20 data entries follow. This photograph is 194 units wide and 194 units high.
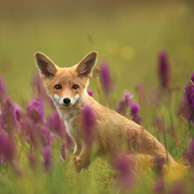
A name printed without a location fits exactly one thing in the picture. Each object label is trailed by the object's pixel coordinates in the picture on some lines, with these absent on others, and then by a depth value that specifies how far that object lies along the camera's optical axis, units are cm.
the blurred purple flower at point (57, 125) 957
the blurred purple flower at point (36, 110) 758
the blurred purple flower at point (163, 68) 905
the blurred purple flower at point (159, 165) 647
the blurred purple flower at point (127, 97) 945
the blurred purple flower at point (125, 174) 526
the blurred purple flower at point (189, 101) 813
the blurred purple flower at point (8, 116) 707
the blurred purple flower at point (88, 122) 561
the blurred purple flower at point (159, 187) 580
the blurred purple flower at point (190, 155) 618
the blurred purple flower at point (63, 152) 909
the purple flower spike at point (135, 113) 979
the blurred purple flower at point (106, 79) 827
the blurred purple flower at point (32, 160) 623
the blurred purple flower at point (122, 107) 955
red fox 858
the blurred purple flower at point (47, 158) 628
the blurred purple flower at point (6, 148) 523
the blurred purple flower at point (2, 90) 826
